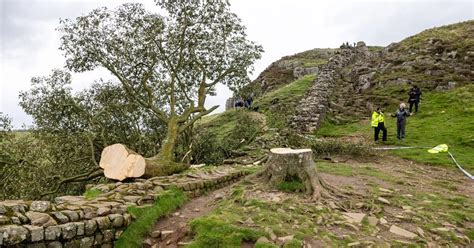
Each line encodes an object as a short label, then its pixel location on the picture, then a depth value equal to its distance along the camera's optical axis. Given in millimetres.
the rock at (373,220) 9505
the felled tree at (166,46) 19359
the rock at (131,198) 9625
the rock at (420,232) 9059
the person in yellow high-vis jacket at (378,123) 22281
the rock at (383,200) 11147
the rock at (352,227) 8969
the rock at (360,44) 50894
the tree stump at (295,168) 11273
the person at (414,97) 28039
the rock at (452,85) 32537
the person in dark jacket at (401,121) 22189
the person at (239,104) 38594
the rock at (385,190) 12333
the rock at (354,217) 9511
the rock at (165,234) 8672
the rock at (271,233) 8094
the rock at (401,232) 8891
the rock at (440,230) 9266
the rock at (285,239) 7941
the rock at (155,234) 8766
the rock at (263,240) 7835
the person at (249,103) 37425
